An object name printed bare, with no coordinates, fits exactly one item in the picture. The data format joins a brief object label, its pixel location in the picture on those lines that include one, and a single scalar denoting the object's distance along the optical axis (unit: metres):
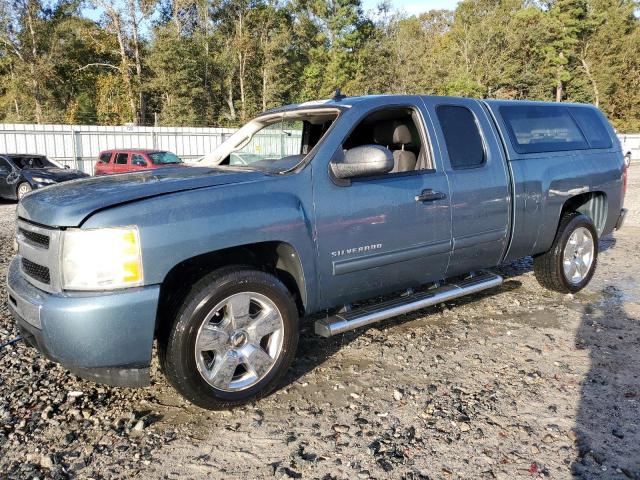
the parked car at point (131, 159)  17.38
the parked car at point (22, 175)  15.09
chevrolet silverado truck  2.76
